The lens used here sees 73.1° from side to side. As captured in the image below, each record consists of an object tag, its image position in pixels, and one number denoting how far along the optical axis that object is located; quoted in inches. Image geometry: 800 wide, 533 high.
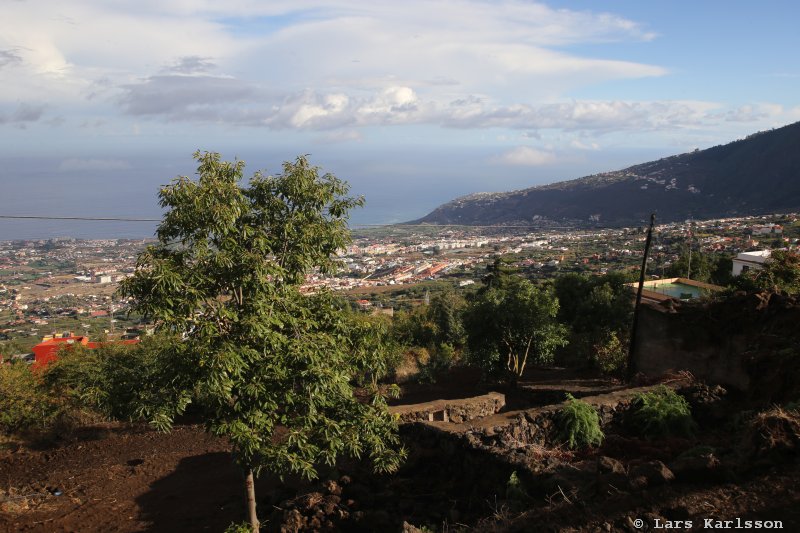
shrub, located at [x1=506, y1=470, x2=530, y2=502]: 247.6
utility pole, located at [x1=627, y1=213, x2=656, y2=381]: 528.7
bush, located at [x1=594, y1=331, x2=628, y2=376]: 588.7
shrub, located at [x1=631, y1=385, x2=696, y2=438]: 331.3
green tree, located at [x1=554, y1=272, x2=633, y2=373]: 614.9
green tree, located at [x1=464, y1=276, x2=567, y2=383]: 553.0
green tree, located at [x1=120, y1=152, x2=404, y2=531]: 202.1
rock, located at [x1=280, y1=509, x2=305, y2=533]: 264.8
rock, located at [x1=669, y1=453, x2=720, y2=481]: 207.5
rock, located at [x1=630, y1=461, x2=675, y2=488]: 207.5
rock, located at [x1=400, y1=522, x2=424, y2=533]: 216.7
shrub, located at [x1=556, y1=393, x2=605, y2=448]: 327.6
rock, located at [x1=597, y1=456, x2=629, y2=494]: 212.5
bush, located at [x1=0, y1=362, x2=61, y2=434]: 465.1
